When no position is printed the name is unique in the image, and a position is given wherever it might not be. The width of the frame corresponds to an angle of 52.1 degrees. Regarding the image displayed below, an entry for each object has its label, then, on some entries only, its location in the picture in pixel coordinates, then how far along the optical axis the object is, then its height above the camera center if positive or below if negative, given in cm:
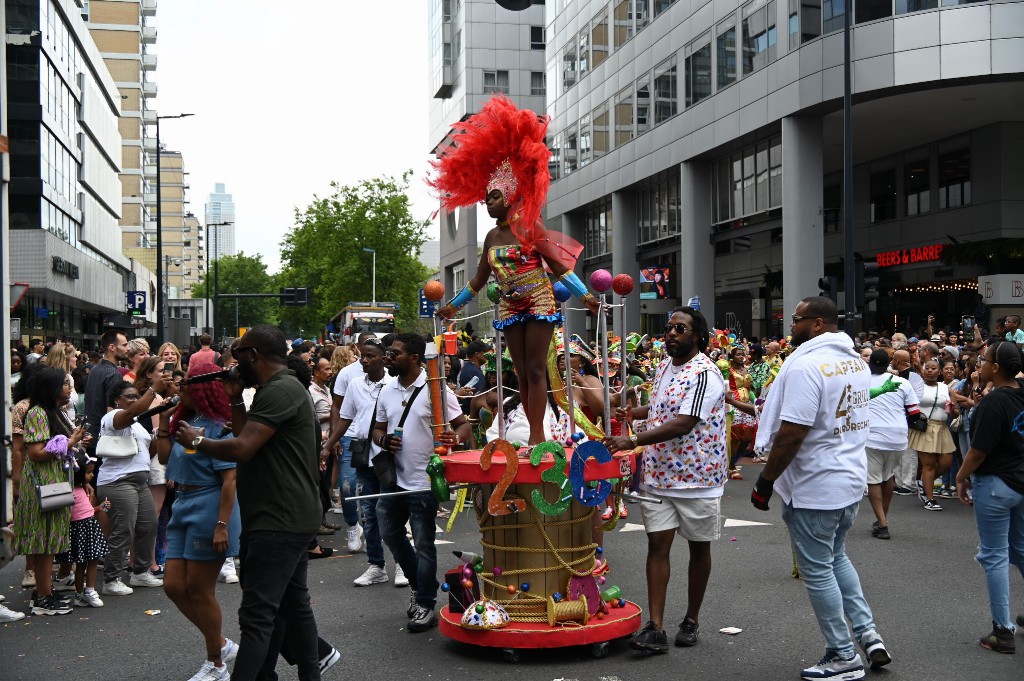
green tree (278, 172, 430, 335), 7225 +717
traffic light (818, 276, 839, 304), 1808 +95
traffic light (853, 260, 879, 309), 1839 +98
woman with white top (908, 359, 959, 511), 1229 -119
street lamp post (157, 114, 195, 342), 3133 +149
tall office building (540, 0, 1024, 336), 2464 +581
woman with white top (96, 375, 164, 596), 807 -113
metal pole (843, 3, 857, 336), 1892 +217
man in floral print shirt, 631 -78
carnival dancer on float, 658 +69
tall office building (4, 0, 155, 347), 3378 +654
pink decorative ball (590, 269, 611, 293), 688 +40
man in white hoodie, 573 -75
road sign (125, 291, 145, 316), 3228 +140
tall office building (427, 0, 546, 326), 5962 +1617
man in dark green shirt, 486 -67
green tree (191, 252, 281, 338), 12475 +714
